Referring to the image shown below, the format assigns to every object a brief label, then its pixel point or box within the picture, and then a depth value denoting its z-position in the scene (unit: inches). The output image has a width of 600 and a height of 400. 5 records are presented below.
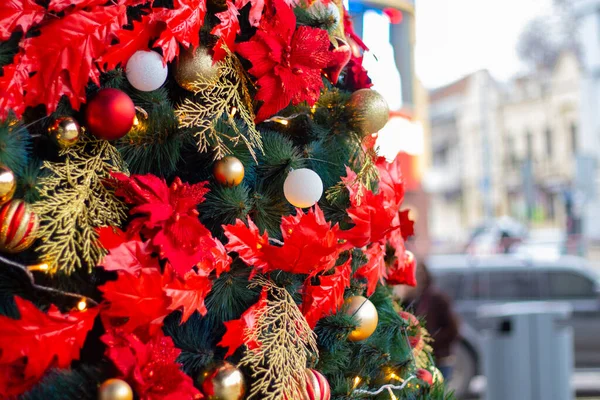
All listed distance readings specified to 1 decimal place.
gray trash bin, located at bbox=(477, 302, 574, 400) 203.3
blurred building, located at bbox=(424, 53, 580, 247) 1315.2
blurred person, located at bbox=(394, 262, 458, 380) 195.8
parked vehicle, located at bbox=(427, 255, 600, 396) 287.4
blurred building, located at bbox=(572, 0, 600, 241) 984.9
